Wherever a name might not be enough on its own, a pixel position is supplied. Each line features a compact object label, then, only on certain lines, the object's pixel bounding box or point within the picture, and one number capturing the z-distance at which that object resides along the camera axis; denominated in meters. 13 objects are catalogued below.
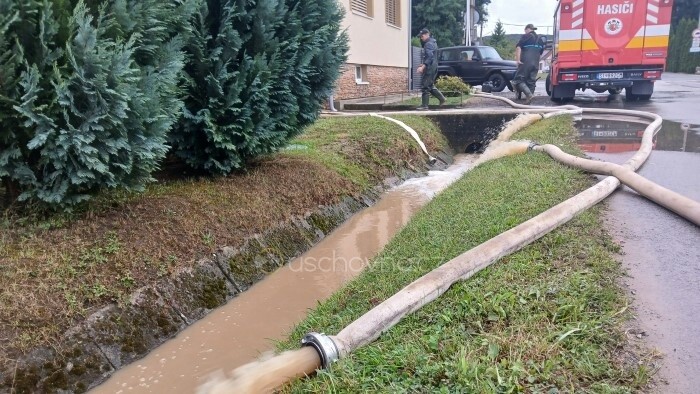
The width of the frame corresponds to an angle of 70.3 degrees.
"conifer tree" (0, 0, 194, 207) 3.54
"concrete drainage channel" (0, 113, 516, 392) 3.22
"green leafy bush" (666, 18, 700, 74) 44.72
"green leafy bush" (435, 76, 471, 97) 16.78
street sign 38.59
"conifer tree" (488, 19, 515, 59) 46.59
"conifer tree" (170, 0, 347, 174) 5.36
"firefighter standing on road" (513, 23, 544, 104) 15.16
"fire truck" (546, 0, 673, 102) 13.85
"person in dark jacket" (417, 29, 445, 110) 13.89
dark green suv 22.67
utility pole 31.29
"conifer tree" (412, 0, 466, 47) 41.19
